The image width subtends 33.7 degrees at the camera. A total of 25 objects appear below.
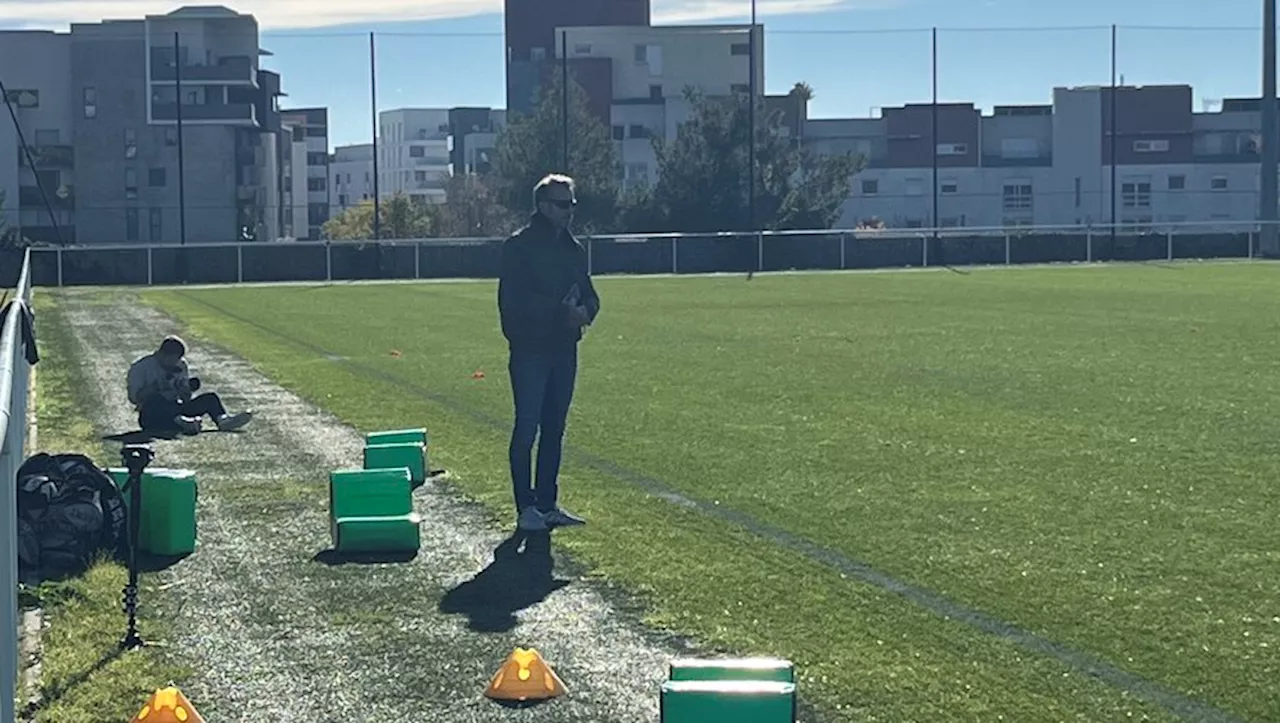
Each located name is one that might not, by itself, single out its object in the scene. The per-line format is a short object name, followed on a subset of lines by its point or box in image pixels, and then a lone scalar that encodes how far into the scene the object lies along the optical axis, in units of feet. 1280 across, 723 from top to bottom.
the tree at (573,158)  252.83
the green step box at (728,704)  20.94
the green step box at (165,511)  34.60
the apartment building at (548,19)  422.00
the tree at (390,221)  307.17
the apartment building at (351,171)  588.91
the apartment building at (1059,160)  338.34
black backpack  32.86
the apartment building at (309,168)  400.06
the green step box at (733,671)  21.89
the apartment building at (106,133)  295.48
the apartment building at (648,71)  364.99
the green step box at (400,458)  42.14
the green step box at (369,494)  35.68
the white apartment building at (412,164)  633.61
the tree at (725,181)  249.96
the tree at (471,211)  318.45
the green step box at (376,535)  34.45
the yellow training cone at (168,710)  22.02
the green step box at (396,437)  43.86
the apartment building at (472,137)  433.89
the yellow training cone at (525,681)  24.16
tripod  28.02
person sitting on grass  55.52
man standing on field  36.68
